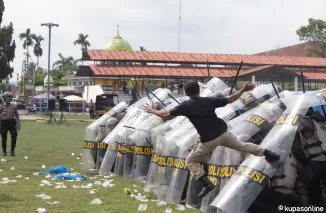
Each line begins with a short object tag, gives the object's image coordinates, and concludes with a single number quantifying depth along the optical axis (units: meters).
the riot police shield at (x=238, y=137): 7.31
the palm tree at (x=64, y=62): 127.62
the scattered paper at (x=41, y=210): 7.62
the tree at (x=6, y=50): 54.25
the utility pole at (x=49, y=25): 50.99
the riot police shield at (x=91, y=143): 12.43
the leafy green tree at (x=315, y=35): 58.62
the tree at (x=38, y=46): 109.94
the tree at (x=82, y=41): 105.39
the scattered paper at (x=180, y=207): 7.71
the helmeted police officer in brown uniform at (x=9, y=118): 15.24
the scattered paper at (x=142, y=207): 7.72
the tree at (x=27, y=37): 108.88
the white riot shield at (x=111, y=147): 11.36
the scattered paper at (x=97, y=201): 8.33
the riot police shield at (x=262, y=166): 6.46
